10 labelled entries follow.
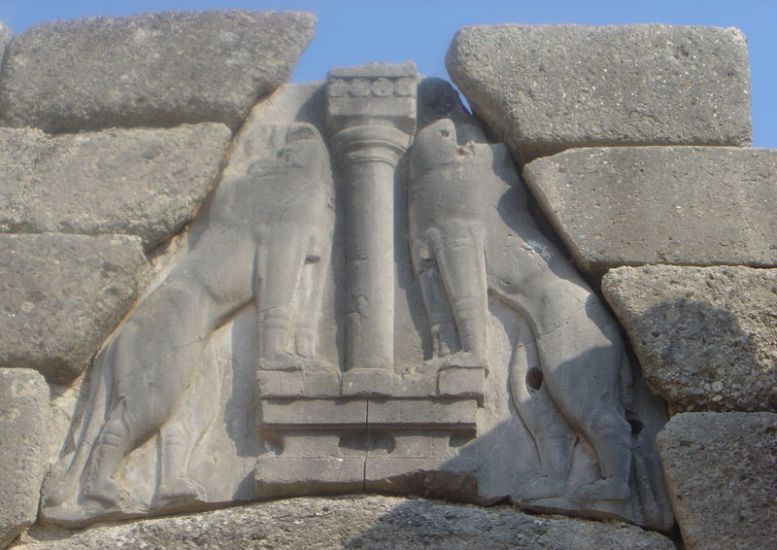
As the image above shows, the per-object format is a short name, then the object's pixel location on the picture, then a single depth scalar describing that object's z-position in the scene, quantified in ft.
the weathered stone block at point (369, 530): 17.58
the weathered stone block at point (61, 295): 18.85
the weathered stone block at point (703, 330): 18.25
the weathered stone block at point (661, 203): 19.26
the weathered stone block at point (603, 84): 20.13
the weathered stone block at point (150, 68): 20.61
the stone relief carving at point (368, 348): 18.11
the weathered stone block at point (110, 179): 19.71
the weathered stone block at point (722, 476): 17.34
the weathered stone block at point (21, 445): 17.93
